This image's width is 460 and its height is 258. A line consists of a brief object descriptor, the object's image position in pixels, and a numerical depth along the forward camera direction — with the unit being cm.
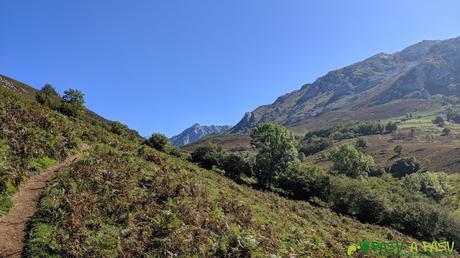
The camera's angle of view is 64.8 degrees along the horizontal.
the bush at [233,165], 6894
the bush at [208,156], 7000
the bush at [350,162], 10200
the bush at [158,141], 7038
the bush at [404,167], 15862
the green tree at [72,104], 6469
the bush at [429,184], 10144
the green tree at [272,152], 7038
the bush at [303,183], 6799
